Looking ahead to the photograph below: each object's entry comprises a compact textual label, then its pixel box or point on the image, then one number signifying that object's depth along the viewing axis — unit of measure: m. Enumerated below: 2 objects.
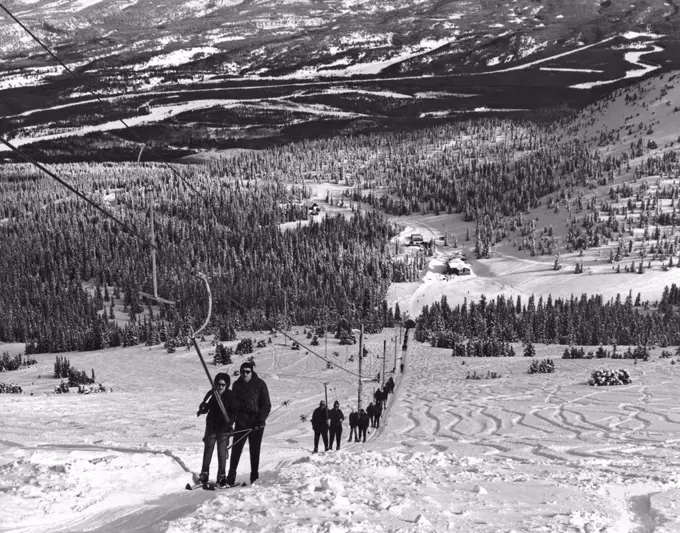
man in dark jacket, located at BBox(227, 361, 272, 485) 13.22
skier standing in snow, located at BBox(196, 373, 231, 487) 13.18
